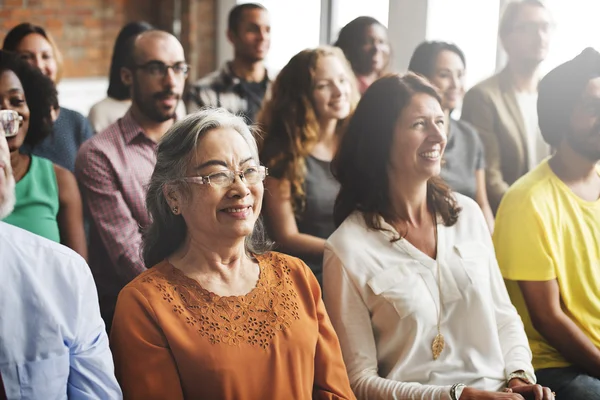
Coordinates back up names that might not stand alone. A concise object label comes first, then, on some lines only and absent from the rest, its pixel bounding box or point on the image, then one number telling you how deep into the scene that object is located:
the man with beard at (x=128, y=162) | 2.73
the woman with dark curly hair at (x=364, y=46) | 3.61
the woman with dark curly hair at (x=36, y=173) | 2.44
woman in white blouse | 2.03
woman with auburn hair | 2.78
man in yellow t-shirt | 2.34
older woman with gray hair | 1.67
